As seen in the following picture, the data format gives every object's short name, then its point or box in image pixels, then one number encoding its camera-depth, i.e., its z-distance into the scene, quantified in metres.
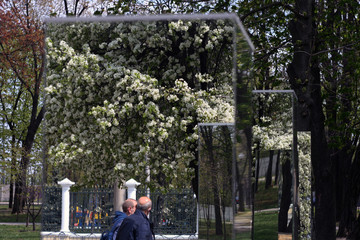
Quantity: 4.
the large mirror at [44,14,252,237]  7.98
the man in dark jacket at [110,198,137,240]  8.51
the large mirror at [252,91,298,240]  16.18
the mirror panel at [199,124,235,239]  8.01
